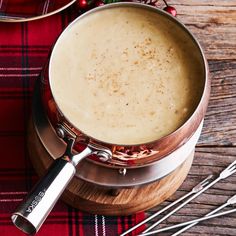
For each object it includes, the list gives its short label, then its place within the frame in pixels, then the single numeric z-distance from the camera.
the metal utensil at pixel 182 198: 1.18
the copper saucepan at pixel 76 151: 1.03
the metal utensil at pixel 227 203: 1.20
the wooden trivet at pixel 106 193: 1.15
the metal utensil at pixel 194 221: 1.17
